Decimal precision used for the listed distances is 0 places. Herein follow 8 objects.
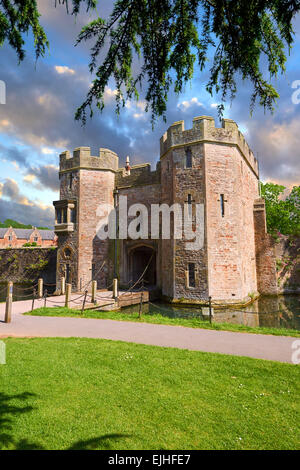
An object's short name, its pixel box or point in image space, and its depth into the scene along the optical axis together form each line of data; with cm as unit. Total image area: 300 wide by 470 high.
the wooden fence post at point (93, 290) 1366
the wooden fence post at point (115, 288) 1521
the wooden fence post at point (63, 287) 1637
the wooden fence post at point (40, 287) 1595
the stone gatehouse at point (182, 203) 1502
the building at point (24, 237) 5897
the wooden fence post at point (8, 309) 888
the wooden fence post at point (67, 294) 1223
